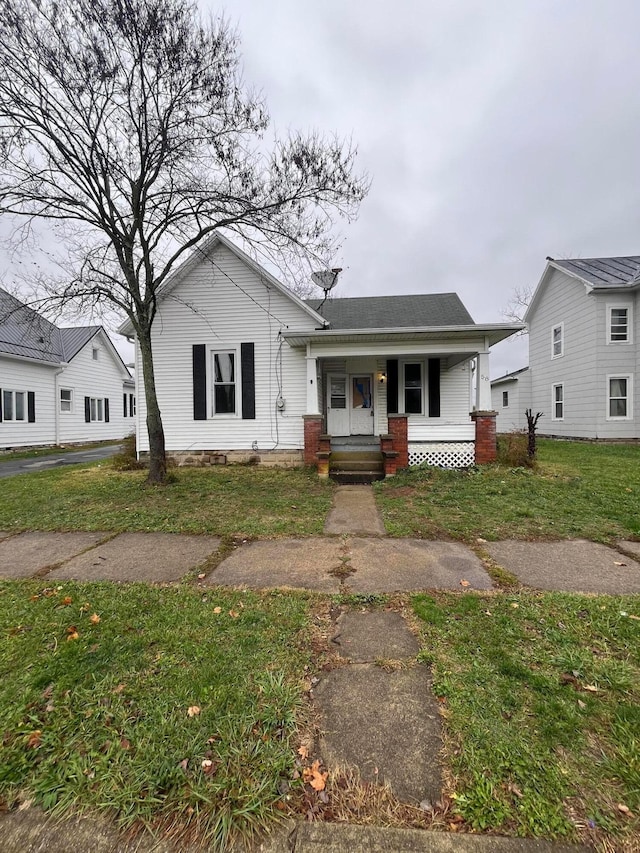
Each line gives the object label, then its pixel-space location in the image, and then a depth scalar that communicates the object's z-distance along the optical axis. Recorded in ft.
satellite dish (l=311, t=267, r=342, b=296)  34.68
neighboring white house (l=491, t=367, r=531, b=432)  62.85
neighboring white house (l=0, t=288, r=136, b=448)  50.72
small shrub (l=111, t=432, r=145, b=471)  33.12
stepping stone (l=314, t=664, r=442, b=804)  5.06
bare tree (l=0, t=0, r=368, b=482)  22.13
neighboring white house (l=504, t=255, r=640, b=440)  44.88
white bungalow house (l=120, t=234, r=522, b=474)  32.94
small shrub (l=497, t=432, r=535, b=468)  28.27
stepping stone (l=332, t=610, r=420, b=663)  7.61
